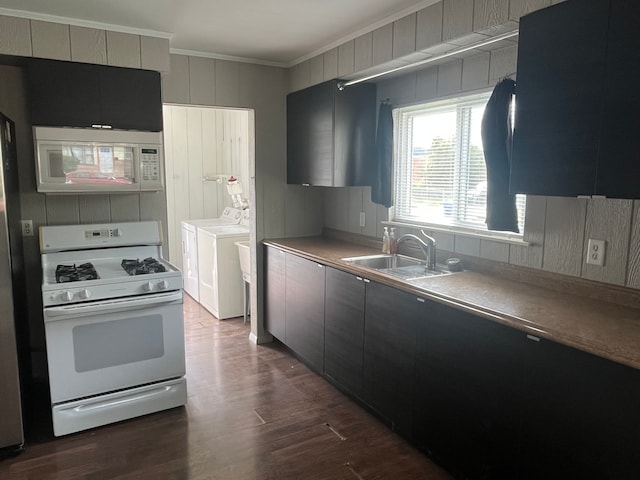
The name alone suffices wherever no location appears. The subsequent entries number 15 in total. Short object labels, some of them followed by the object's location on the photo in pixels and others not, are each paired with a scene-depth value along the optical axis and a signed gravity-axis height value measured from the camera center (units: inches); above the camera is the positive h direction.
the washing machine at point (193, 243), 204.5 -28.3
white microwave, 108.7 +4.7
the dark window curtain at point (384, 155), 128.3 +7.5
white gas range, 99.8 -34.7
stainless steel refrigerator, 91.4 -30.0
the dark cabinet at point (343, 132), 129.3 +13.9
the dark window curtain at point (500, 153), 91.8 +6.0
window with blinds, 107.8 +4.3
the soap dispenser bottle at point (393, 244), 125.8 -17.0
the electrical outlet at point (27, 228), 116.2 -12.4
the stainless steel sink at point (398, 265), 109.7 -21.4
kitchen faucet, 112.0 -16.1
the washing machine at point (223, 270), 179.5 -35.6
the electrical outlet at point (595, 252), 81.1 -12.2
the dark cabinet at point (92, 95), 107.5 +20.5
